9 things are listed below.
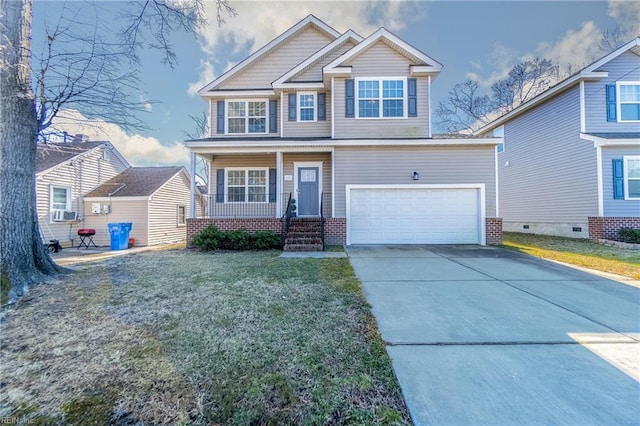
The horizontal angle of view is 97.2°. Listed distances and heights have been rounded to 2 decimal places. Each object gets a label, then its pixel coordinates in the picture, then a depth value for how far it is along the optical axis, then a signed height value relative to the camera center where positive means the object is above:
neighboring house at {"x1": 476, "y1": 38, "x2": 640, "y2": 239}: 10.95 +2.73
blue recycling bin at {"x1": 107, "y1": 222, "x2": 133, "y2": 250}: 11.88 -0.78
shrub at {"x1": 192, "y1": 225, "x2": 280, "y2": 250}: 9.69 -0.82
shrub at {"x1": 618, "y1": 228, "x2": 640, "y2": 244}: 9.88 -0.73
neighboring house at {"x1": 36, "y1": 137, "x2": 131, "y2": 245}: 11.73 +1.50
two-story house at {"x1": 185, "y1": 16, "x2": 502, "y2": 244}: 10.34 +2.13
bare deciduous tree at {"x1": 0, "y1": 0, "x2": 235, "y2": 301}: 4.95 +2.35
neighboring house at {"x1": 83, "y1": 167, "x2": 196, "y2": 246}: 13.40 +0.51
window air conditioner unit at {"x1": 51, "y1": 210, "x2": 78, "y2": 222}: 11.94 +0.03
